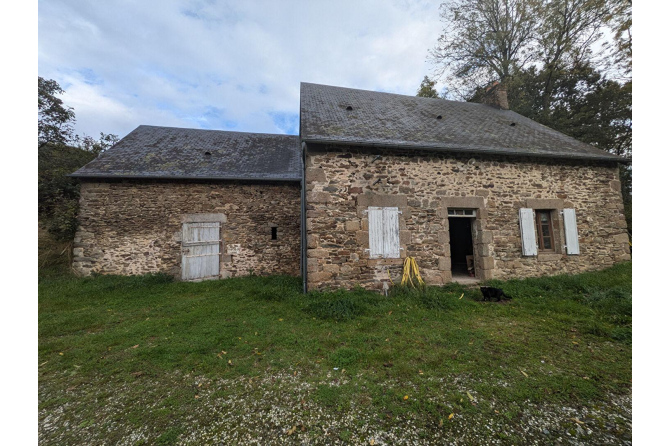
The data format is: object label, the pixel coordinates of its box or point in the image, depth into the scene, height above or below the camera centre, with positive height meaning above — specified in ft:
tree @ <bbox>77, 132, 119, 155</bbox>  36.32 +13.79
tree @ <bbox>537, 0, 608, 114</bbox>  36.27 +30.49
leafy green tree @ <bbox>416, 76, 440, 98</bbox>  50.83 +28.74
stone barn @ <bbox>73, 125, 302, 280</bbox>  24.77 +1.78
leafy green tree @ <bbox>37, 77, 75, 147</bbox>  34.55 +17.30
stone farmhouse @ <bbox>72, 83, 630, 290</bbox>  19.24 +2.53
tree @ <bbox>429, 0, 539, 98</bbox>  40.42 +32.32
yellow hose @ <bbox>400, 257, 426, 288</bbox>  18.66 -3.61
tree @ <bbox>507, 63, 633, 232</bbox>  39.19 +20.12
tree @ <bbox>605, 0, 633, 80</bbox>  32.58 +26.24
